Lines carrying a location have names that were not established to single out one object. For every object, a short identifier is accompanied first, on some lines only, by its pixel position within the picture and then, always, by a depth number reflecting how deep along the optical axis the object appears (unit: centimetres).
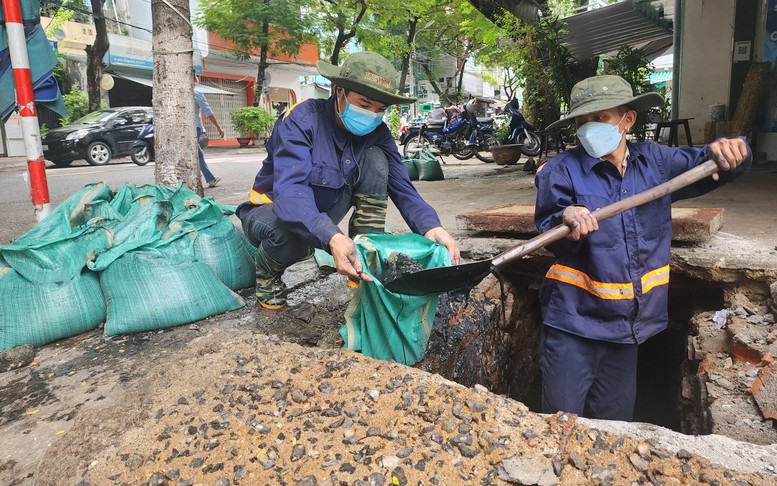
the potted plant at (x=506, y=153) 984
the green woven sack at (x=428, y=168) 792
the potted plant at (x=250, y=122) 1928
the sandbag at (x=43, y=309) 221
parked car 1124
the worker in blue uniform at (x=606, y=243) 217
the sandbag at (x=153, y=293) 237
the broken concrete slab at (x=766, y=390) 182
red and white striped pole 293
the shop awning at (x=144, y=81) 1844
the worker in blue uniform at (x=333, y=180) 214
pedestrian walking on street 684
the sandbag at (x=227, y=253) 274
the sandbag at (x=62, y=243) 232
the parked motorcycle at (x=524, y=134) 1026
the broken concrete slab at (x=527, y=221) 270
